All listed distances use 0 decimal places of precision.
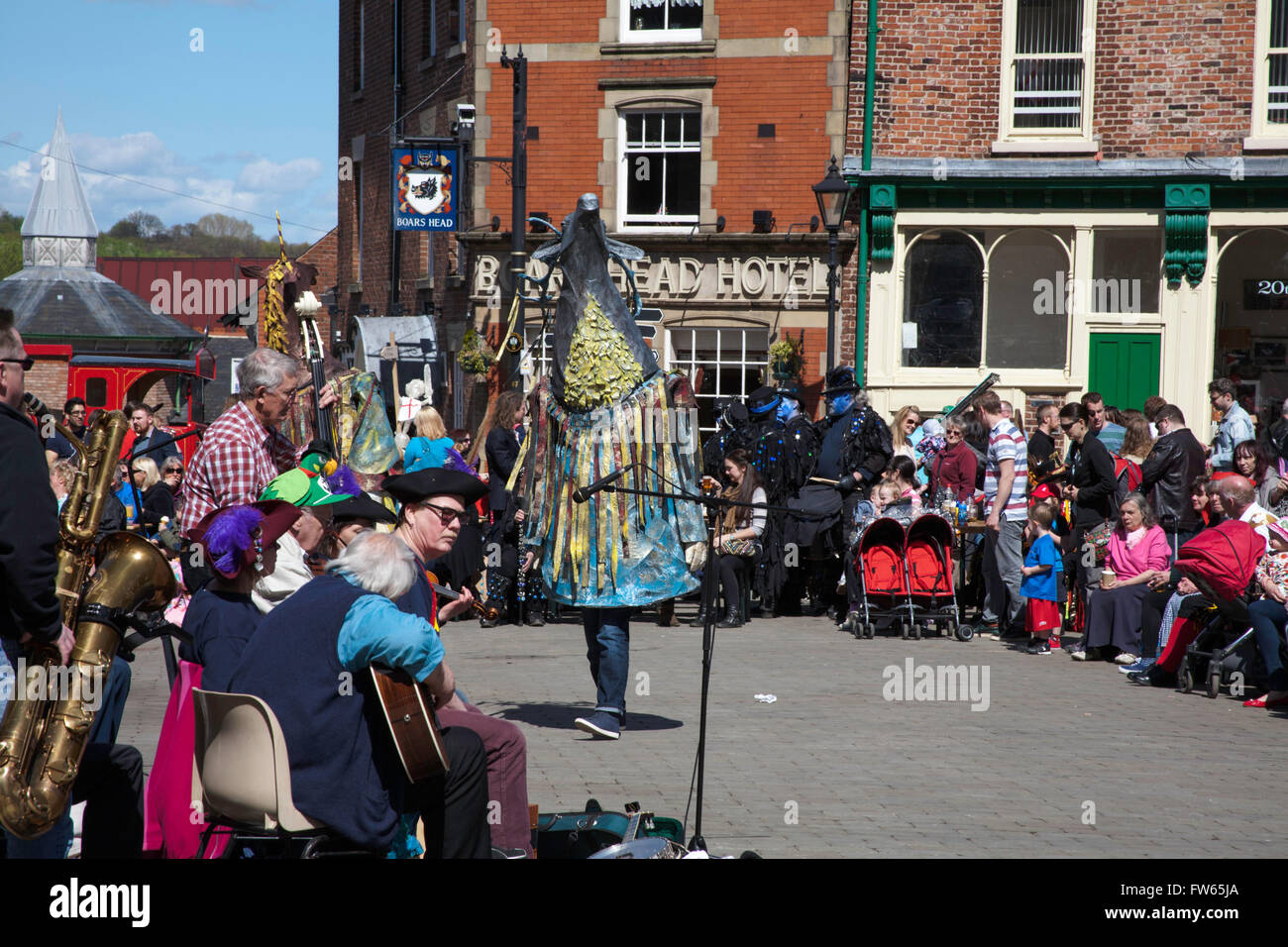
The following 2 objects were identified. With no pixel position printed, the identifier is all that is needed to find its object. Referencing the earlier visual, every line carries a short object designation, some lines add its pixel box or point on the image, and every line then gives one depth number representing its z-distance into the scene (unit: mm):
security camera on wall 21469
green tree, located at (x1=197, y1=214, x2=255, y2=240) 77562
